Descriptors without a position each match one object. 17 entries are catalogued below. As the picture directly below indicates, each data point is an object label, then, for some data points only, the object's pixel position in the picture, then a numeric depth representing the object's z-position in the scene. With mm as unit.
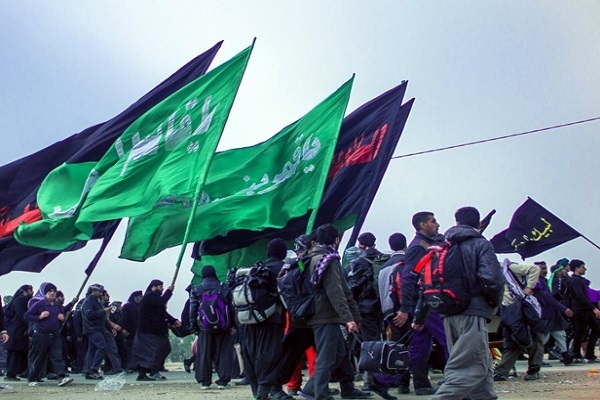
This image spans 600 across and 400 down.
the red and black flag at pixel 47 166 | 13875
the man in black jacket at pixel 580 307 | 14938
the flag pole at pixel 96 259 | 12998
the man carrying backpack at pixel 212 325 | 11695
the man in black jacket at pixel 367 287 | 9820
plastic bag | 12305
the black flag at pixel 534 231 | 16047
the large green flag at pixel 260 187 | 13969
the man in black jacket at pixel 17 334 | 15242
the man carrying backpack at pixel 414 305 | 8680
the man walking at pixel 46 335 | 13961
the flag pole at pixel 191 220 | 11969
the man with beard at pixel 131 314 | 17281
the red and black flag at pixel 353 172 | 14242
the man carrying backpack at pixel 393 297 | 9016
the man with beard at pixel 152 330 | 14102
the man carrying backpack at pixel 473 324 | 6352
